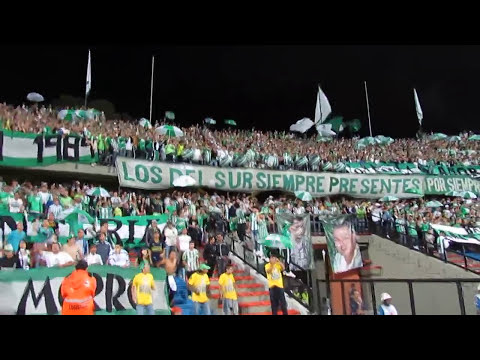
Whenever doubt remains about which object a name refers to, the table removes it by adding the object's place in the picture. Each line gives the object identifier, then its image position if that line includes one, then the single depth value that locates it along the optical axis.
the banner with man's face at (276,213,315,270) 11.77
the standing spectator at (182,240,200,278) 9.72
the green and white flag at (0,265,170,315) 8.24
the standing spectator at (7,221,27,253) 9.24
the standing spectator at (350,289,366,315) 9.55
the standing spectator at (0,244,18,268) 8.73
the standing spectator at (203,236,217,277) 10.63
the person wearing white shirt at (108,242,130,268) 9.15
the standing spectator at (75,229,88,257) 9.22
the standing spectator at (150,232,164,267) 9.81
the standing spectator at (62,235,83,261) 8.97
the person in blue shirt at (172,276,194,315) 9.10
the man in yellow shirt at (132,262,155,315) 8.17
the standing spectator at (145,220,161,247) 10.33
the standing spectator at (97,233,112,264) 9.20
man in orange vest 7.95
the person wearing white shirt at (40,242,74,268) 8.66
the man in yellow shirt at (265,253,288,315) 9.32
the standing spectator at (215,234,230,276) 10.42
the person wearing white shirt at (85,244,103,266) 8.82
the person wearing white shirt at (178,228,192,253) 10.23
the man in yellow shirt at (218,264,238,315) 9.24
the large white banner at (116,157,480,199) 16.16
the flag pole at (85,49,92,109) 18.62
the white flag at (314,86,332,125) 25.94
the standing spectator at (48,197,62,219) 10.86
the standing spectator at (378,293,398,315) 8.15
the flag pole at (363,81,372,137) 25.36
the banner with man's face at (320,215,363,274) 12.63
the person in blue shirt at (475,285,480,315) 9.08
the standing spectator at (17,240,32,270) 8.80
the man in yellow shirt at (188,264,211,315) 8.89
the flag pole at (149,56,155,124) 19.88
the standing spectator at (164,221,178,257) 10.24
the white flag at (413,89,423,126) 26.69
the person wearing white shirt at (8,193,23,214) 10.66
